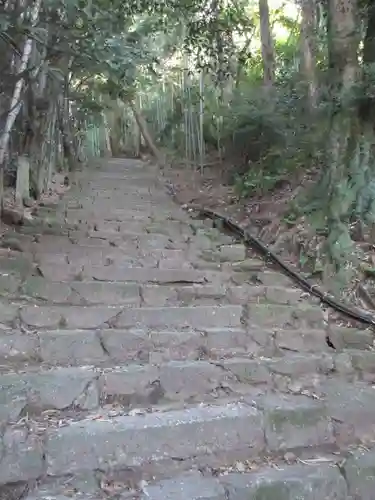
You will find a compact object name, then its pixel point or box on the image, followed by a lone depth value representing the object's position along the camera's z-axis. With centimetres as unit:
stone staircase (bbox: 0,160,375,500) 214
